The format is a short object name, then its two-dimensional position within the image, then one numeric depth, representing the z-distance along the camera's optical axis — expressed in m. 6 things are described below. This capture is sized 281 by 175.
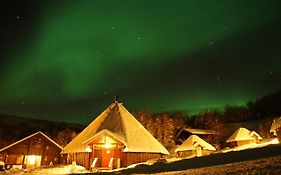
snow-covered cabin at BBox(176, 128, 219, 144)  47.96
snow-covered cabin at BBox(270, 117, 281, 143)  19.65
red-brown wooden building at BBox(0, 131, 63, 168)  32.12
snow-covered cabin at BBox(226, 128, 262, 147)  37.62
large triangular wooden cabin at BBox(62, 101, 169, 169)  20.56
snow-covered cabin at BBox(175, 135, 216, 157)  33.41
